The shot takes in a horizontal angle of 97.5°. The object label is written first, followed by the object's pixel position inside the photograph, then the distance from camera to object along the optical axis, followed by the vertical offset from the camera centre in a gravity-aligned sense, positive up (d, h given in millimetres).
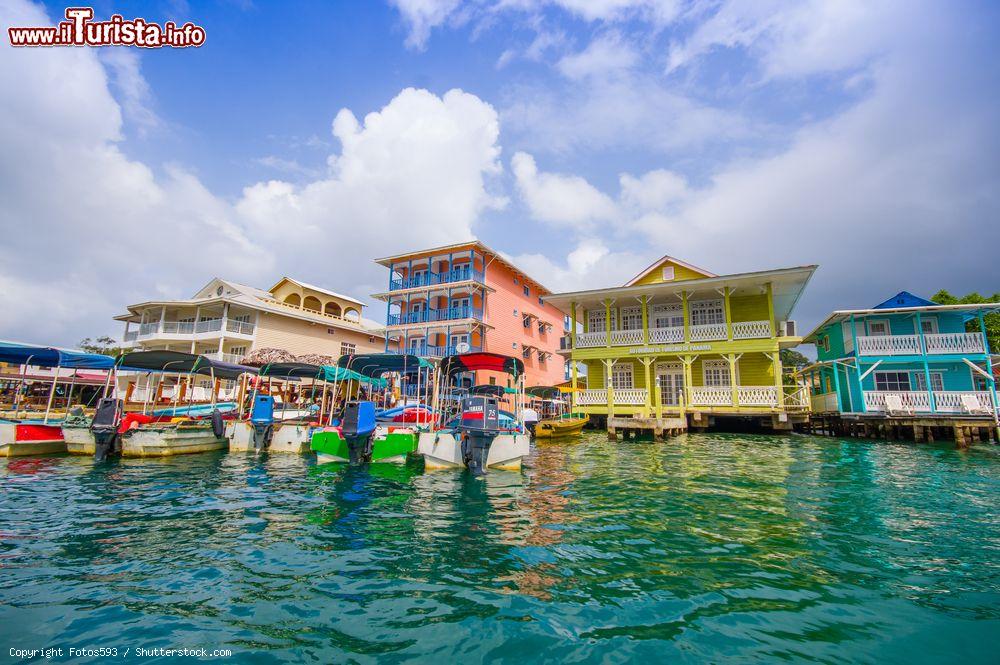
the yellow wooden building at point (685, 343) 21297 +3290
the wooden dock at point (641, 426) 19036 -931
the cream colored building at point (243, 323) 30234 +5733
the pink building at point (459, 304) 29844 +7153
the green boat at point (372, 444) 12586 -1242
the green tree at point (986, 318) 28906 +6127
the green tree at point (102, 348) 40462 +4931
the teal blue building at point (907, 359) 19531 +2314
